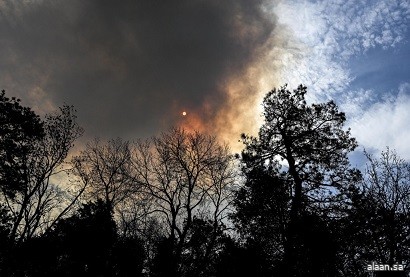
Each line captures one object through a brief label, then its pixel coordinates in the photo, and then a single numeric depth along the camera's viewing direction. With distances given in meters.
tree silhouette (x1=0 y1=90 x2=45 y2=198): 17.02
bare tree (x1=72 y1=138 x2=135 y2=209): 26.44
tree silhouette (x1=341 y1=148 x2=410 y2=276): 14.99
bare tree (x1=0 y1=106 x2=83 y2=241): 16.91
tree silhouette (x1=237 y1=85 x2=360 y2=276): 16.02
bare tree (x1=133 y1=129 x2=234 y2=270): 21.62
